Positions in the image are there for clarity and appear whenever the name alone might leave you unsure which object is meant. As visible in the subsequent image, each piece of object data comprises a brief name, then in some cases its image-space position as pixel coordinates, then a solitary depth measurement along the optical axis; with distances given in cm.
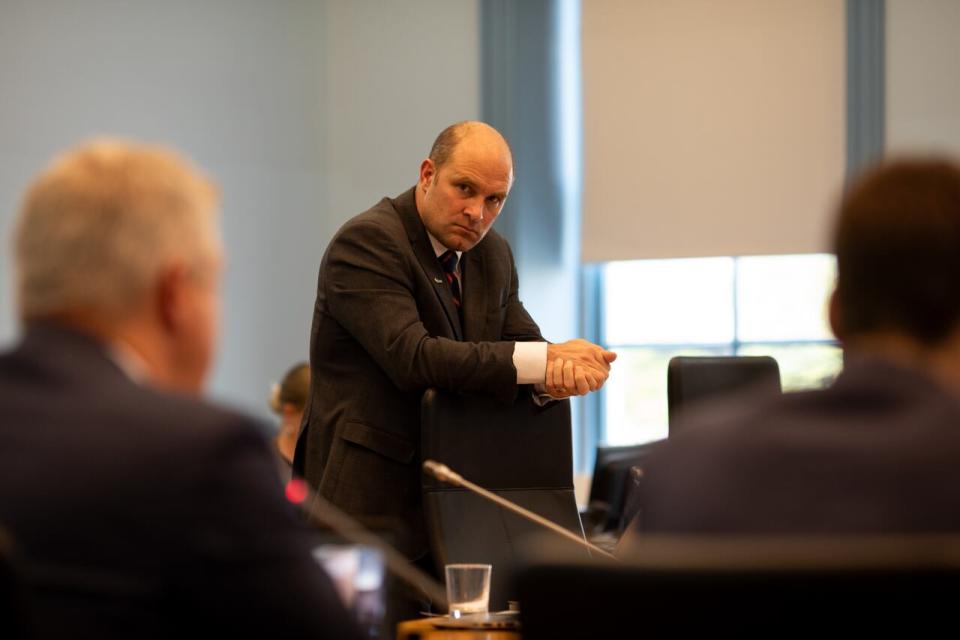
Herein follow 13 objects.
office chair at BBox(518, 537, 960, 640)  189
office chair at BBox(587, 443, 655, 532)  1052
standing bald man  580
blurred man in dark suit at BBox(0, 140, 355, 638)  221
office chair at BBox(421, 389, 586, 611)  560
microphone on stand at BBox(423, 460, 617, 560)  434
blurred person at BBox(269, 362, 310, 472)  861
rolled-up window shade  1236
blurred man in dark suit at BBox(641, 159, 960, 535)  211
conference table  404
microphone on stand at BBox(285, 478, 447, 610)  313
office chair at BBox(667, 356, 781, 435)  699
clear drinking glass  448
